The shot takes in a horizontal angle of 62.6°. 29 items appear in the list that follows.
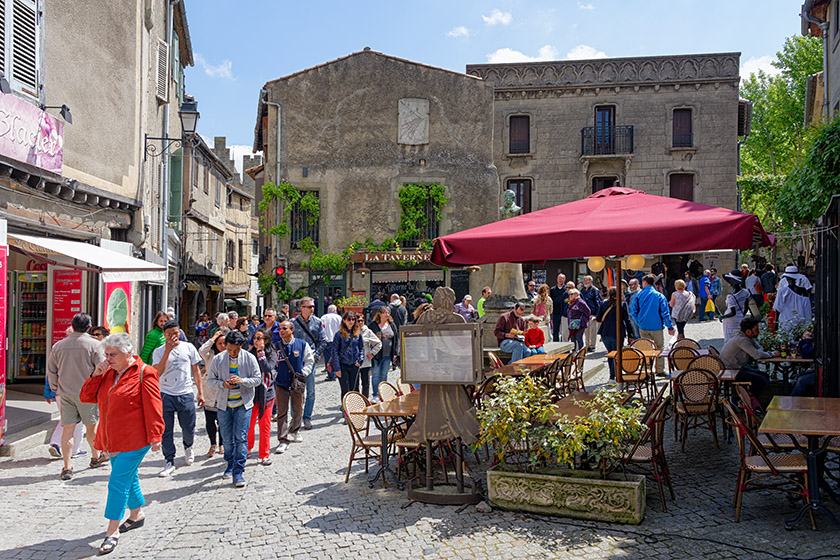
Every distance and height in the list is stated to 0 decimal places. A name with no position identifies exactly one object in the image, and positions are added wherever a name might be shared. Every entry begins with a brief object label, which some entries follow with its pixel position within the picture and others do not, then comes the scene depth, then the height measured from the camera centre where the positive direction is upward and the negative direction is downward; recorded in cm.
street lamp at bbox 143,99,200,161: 1440 +361
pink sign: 895 +210
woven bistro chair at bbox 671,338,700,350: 982 -70
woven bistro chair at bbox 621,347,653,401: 945 -104
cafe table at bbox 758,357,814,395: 840 -89
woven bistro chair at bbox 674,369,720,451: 752 -110
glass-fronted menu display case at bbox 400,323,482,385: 598 -55
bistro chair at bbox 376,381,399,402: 744 -110
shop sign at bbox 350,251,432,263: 2320 +116
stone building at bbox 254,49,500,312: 2497 +517
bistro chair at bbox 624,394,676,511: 563 -128
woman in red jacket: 552 -110
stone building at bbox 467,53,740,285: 2802 +690
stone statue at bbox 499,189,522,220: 1593 +205
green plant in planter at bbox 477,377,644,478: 543 -110
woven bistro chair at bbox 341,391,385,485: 695 -125
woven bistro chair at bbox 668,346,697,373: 895 -81
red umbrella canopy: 556 +52
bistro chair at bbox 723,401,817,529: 528 -133
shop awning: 949 +45
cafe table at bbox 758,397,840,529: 504 -97
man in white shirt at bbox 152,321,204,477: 809 -115
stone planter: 532 -160
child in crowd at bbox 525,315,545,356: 1092 -71
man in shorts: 775 -99
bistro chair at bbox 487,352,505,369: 936 -95
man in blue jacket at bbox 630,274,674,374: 1191 -26
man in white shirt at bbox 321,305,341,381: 1326 -66
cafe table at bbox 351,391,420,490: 664 -117
